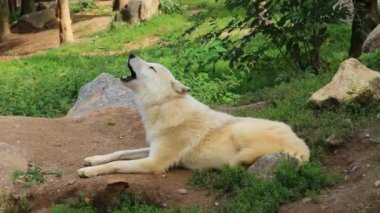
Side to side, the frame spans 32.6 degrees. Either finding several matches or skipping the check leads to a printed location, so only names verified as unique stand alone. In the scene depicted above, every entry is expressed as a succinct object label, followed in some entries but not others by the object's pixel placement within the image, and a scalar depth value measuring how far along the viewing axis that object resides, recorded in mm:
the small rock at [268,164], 5848
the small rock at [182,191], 6051
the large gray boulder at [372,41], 10469
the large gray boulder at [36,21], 25859
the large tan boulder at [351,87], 7344
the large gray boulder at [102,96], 10227
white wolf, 6160
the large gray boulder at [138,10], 21797
